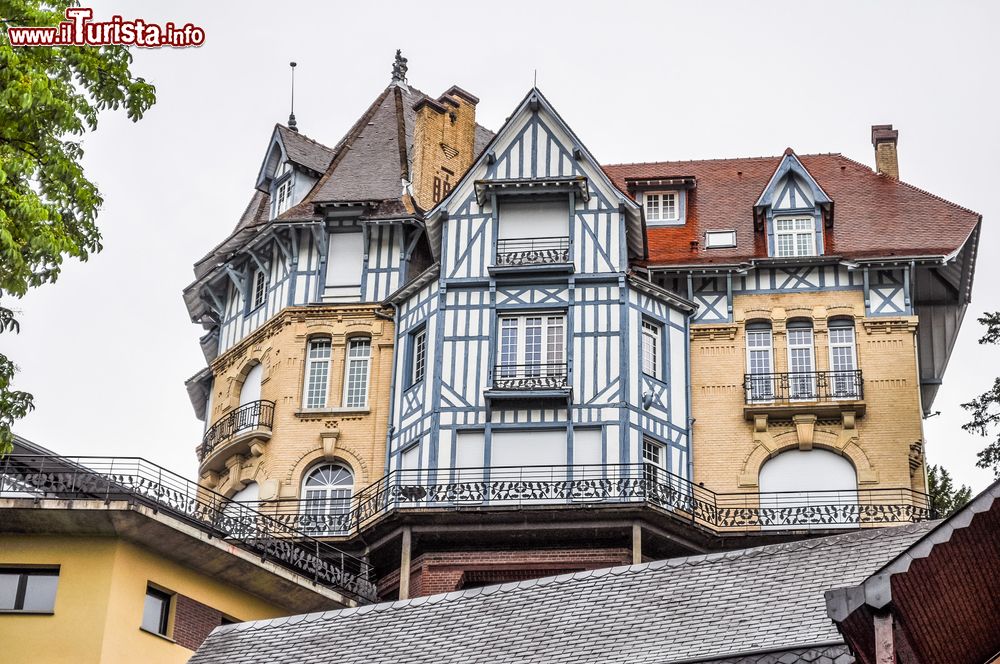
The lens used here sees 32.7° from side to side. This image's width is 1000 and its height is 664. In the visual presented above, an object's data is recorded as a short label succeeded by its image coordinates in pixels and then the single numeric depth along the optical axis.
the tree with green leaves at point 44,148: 21.06
